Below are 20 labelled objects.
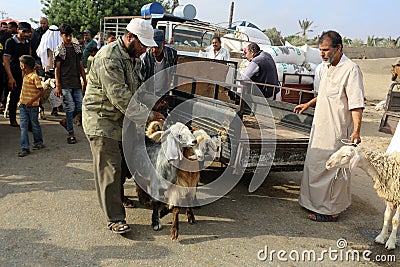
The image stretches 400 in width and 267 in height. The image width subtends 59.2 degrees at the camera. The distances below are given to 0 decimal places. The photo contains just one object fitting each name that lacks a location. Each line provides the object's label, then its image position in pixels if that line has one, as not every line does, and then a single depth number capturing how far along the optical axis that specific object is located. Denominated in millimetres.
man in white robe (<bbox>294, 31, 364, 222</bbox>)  3791
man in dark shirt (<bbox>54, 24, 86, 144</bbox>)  5984
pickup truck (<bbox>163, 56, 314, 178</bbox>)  3984
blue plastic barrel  13578
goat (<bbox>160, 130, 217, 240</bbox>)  3434
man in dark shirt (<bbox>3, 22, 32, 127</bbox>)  6422
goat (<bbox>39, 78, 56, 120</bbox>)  7320
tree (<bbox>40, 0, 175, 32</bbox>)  24172
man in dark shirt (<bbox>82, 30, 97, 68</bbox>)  8620
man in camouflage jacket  3240
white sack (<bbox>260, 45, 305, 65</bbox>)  10797
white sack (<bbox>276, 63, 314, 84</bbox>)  9768
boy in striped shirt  5551
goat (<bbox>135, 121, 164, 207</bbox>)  3867
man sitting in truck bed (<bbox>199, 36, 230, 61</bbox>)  7309
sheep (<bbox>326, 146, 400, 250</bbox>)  3535
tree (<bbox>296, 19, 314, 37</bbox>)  43775
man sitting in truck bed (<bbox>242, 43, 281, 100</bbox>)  5738
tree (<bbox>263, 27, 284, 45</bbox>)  28341
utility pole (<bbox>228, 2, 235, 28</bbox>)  22470
